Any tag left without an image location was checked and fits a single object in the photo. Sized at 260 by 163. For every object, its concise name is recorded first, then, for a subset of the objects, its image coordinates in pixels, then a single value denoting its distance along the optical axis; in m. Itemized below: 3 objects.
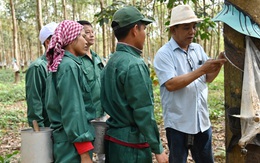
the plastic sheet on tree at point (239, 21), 1.34
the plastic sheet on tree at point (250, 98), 1.28
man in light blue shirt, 2.30
